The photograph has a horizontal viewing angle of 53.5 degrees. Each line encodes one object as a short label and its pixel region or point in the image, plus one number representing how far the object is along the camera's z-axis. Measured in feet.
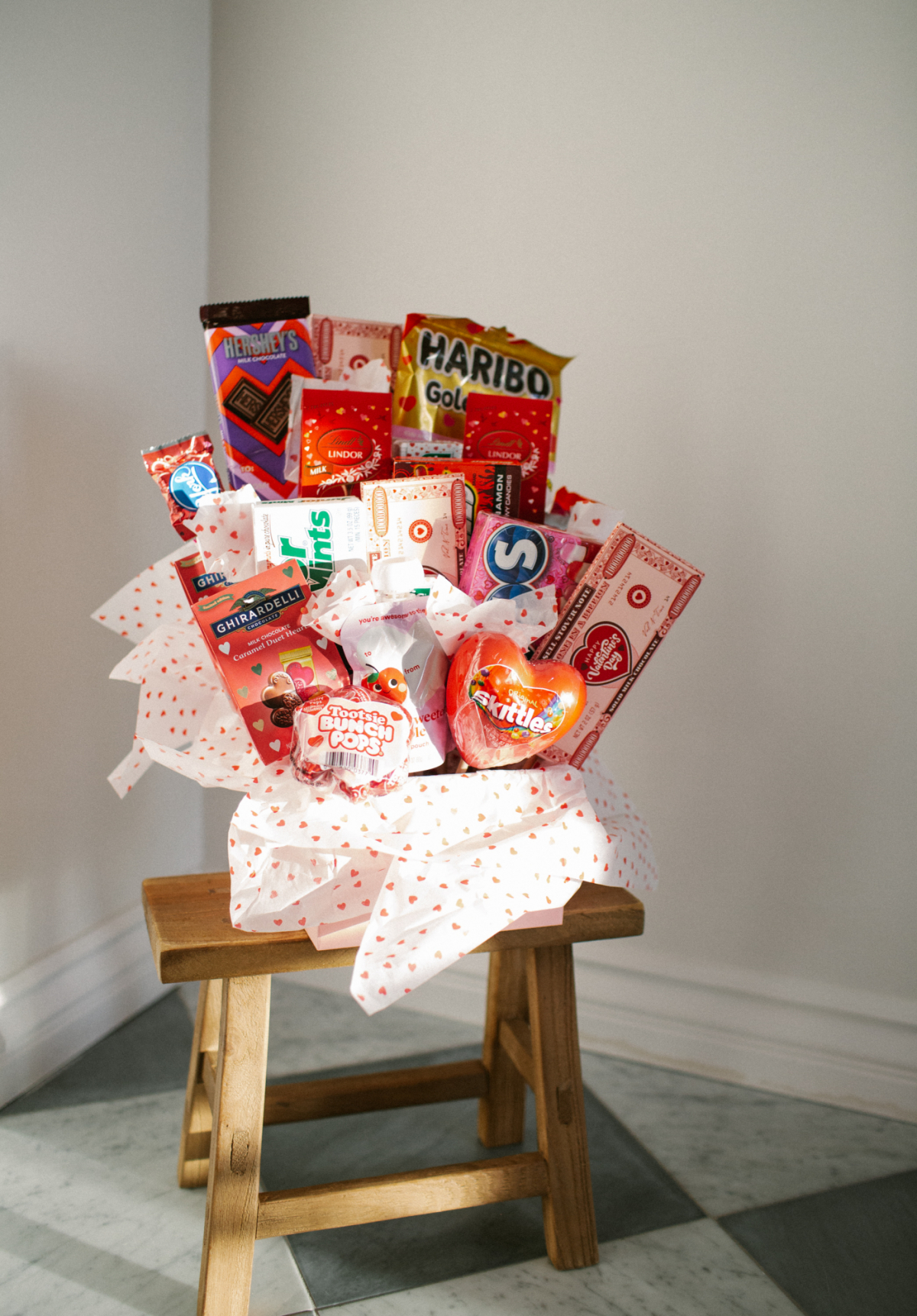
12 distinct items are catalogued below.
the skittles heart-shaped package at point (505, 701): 2.82
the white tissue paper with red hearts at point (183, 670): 3.03
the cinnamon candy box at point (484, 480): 3.27
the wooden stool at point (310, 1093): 3.00
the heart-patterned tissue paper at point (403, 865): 2.75
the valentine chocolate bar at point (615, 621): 3.17
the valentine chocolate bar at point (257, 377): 3.47
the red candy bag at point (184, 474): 3.23
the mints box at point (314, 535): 3.02
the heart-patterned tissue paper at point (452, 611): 2.88
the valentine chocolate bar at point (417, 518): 3.10
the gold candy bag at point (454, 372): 3.55
